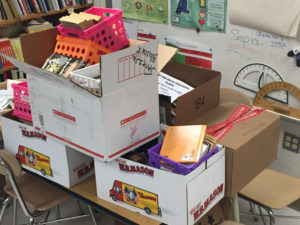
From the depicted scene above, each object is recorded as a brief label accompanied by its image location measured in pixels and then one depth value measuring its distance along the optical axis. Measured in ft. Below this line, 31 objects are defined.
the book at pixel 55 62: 5.84
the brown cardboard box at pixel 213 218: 6.16
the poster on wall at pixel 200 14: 9.09
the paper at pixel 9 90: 7.60
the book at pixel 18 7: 10.85
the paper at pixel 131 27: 11.40
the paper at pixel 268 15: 7.75
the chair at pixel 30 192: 6.35
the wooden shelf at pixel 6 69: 11.13
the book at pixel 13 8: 10.83
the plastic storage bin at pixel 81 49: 5.73
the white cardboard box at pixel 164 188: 4.62
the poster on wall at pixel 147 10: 10.37
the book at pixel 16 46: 11.17
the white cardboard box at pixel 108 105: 4.70
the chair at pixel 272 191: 6.88
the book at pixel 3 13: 10.69
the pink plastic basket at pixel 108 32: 5.77
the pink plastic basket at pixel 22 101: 6.15
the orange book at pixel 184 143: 4.75
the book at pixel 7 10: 10.66
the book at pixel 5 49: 10.86
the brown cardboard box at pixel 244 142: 5.30
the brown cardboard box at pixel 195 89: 6.18
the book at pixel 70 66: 5.65
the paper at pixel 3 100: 7.32
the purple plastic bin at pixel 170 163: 4.57
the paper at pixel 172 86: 6.52
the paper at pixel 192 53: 9.80
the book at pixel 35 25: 11.45
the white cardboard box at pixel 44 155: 5.79
